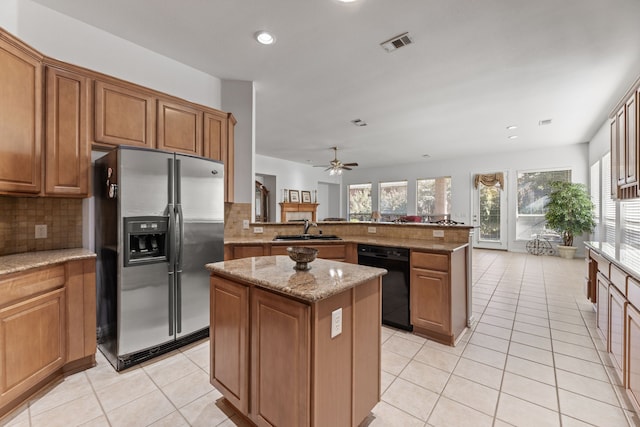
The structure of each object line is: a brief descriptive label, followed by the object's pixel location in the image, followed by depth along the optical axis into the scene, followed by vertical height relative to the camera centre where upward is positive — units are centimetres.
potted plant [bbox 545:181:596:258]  623 +5
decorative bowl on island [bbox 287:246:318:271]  163 -25
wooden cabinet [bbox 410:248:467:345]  253 -76
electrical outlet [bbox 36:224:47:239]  226 -14
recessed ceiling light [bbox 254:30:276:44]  256 +168
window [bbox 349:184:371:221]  1076 +49
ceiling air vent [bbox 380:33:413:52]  260 +167
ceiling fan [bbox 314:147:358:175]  660 +114
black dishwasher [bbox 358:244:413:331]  280 -72
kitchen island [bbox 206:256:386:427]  122 -64
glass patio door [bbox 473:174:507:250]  793 -8
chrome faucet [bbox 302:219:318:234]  369 -14
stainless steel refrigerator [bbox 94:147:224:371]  215 -29
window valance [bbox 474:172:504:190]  782 +100
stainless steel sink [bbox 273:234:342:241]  352 -29
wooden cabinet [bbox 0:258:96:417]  165 -76
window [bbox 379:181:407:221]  986 +53
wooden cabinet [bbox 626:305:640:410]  154 -81
